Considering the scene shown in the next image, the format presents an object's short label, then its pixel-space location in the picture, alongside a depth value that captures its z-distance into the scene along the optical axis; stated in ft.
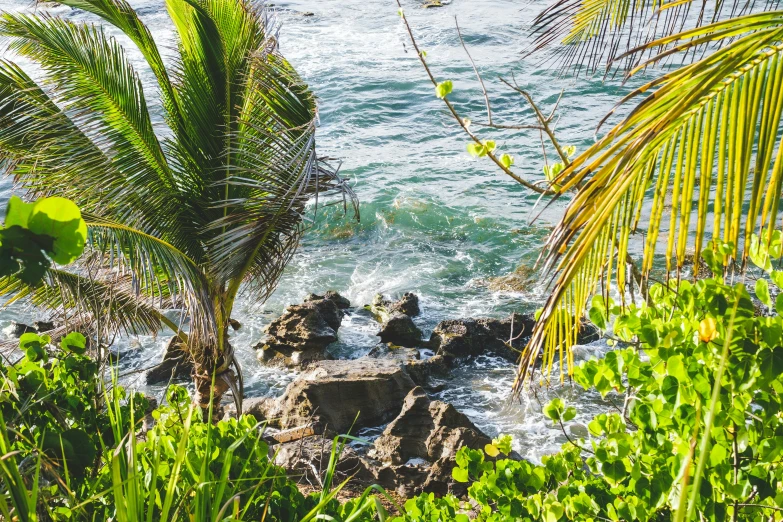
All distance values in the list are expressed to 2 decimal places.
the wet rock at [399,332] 36.09
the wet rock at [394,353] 34.05
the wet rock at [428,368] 32.14
